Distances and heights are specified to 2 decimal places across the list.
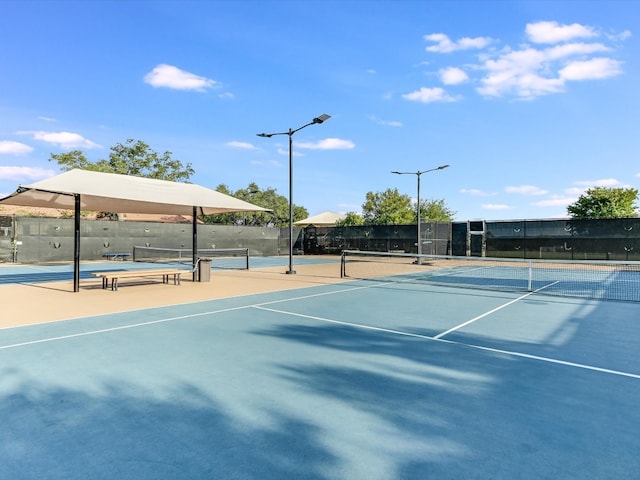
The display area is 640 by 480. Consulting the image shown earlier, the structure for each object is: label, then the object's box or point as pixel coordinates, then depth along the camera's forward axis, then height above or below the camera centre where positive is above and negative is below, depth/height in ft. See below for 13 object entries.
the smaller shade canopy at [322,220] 123.04 +6.45
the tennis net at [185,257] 74.43 -3.88
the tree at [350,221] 131.13 +6.41
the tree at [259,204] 172.45 +15.10
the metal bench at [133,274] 35.88 -3.41
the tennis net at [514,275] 39.29 -4.47
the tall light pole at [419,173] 73.87 +12.55
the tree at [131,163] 119.75 +25.30
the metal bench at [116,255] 79.25 -3.36
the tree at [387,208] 155.63 +13.60
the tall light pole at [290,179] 53.16 +8.28
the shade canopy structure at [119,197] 34.55 +3.88
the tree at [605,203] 116.67 +12.50
